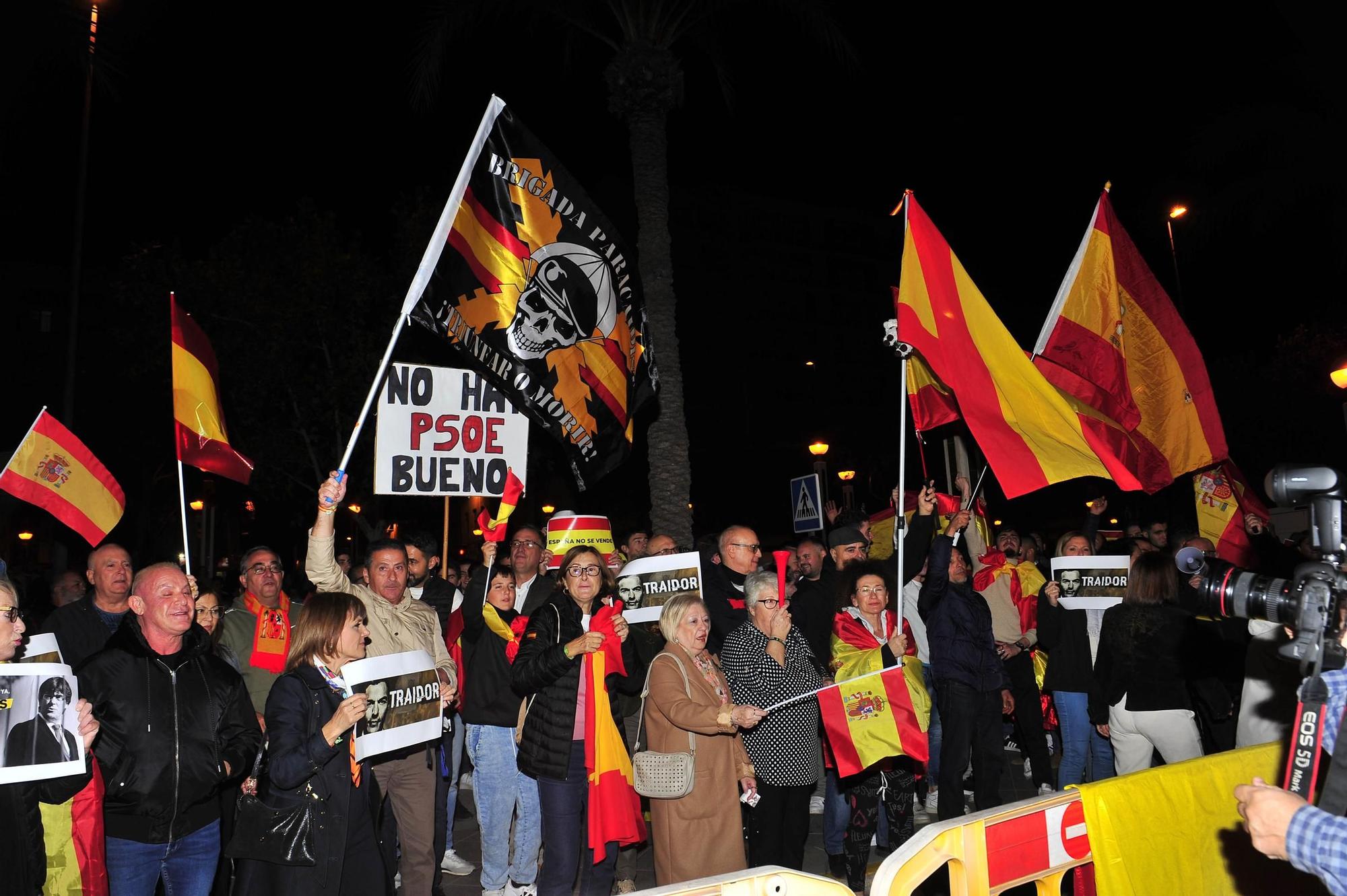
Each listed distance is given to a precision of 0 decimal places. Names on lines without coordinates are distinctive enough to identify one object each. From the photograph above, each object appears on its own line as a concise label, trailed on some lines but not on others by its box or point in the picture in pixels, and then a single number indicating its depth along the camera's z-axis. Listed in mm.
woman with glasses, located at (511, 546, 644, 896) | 5973
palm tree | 12539
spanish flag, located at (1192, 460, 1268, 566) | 10516
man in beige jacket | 5879
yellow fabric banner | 3893
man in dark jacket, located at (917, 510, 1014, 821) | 7469
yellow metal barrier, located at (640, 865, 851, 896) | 2936
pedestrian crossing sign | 13922
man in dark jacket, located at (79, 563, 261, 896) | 4691
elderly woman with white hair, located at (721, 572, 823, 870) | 6191
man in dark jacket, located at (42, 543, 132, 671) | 6410
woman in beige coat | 5648
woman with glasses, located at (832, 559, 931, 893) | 7043
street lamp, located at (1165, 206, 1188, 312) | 19781
